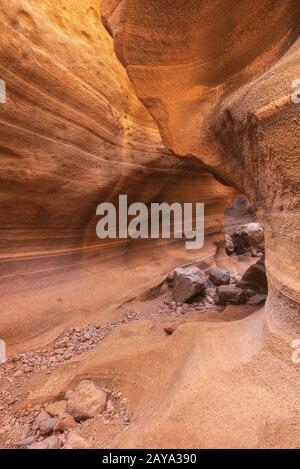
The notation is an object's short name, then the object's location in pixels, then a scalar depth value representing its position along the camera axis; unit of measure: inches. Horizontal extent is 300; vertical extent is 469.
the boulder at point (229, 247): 269.7
